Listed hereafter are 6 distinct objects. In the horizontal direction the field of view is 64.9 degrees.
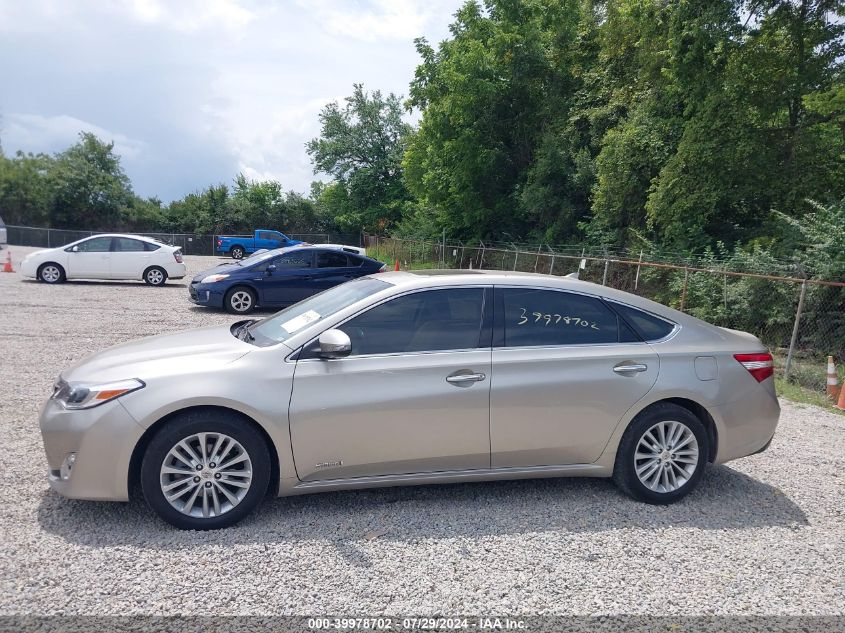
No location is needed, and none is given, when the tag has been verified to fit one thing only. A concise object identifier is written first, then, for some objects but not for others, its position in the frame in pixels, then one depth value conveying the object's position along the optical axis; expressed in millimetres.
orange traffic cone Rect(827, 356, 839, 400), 9000
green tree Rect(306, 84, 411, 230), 56875
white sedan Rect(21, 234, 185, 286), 18188
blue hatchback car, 14219
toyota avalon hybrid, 4027
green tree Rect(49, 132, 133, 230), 49406
